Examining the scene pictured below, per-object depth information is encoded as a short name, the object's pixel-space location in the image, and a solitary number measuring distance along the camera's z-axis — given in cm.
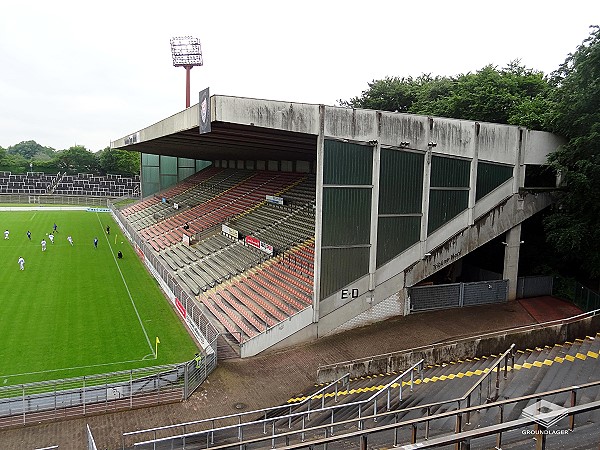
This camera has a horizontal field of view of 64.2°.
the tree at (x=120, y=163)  8831
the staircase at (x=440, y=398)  872
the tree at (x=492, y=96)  2405
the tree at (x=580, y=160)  1844
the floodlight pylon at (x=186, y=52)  6056
